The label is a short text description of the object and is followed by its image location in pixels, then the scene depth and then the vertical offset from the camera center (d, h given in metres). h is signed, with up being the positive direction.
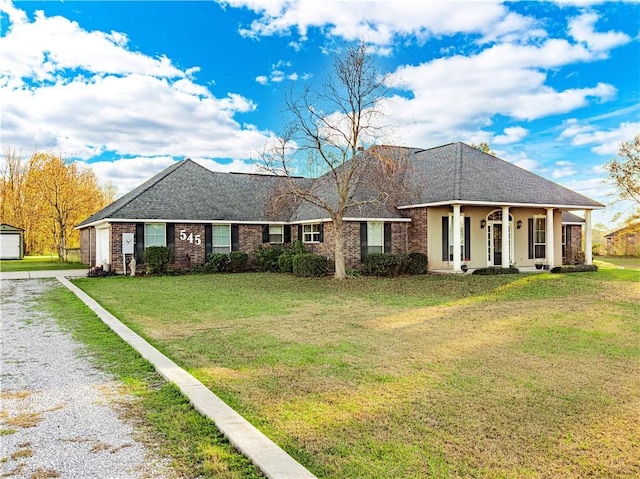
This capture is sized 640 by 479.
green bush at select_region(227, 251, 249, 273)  23.55 -1.04
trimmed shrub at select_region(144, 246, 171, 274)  21.78 -0.77
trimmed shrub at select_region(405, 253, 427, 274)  20.14 -1.04
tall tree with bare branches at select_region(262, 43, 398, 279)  17.97 +4.25
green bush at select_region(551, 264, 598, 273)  20.22 -1.36
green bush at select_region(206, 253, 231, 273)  23.19 -1.04
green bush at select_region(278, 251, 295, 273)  22.34 -1.03
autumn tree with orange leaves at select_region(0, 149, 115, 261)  35.97 +3.75
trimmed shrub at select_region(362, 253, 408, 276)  19.55 -1.01
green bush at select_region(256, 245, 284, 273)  23.72 -0.88
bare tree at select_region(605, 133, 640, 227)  26.94 +3.67
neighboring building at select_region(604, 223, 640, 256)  37.21 -0.73
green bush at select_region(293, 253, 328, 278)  20.08 -1.09
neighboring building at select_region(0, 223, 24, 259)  39.85 +0.15
